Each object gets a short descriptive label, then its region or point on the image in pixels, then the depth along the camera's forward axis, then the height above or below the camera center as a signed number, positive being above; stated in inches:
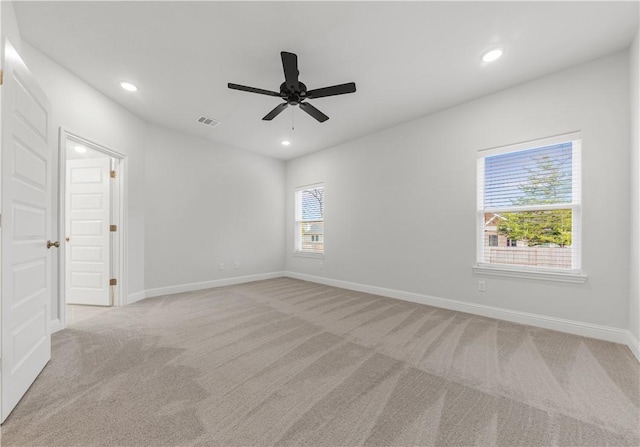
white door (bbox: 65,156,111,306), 142.7 -5.8
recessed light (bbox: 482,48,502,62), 93.9 +64.2
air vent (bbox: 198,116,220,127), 152.3 +62.3
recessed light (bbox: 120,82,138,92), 116.9 +63.8
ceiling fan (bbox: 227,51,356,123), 87.0 +51.3
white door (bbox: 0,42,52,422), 57.1 -2.4
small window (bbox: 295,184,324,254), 215.2 +2.7
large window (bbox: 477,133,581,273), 106.9 +8.0
